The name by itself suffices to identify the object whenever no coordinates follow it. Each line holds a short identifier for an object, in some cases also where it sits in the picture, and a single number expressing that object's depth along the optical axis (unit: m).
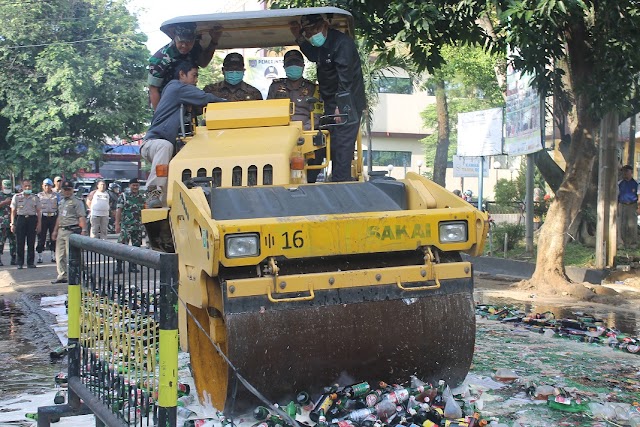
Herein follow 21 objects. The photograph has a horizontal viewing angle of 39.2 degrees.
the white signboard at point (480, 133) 21.64
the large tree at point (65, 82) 32.84
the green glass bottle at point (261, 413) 5.19
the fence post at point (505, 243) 17.77
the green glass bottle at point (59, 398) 6.03
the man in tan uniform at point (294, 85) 7.69
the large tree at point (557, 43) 10.54
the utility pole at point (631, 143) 21.55
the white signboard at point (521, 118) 16.20
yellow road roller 5.15
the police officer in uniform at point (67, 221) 14.62
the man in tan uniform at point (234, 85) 7.85
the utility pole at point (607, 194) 14.23
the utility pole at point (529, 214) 18.00
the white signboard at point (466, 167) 36.25
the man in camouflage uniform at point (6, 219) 19.53
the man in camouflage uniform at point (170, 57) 7.64
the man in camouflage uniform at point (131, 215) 16.38
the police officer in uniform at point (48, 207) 17.67
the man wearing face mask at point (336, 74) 7.20
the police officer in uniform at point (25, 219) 17.67
